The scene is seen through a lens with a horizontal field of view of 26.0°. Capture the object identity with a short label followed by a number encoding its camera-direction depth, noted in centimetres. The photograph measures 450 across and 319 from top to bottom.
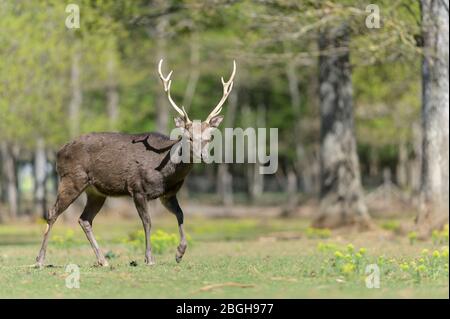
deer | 1392
